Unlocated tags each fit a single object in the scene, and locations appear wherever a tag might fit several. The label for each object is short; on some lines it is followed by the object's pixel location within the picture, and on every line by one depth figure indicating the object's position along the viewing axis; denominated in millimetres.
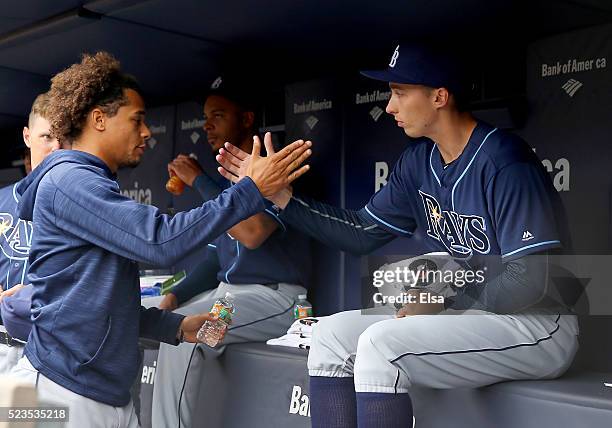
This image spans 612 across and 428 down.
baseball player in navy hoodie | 4625
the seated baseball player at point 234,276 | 7539
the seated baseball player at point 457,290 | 5043
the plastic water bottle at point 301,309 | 7773
